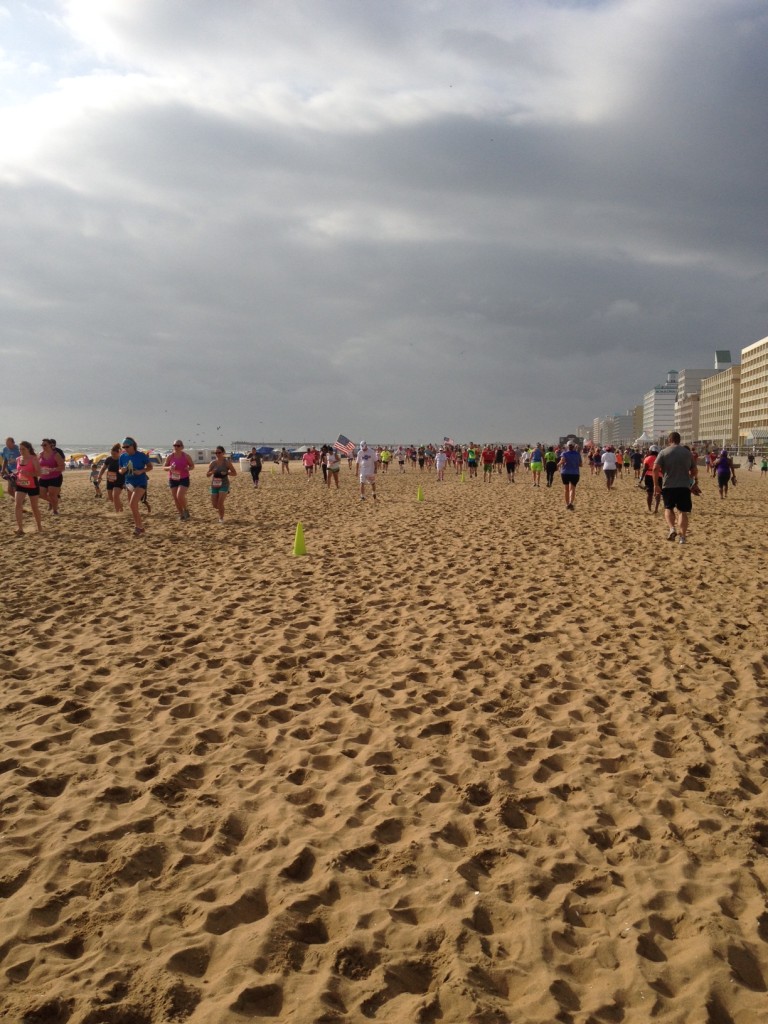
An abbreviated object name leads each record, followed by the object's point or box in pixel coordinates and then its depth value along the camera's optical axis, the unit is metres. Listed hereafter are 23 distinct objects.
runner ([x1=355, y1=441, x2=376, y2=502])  20.48
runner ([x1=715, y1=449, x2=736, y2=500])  20.42
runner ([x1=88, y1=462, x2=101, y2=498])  22.80
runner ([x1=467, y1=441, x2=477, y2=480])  34.53
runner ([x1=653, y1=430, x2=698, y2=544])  11.73
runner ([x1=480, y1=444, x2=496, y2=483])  32.11
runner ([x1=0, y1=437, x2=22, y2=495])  18.52
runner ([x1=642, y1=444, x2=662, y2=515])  16.78
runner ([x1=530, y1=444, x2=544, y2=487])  27.02
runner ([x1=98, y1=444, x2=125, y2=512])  16.22
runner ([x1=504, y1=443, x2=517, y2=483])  29.47
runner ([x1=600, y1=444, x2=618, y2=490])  23.92
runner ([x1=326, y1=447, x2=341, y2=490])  25.40
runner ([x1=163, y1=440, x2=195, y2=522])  14.23
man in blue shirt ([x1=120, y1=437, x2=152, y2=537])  13.43
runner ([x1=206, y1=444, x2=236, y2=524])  14.35
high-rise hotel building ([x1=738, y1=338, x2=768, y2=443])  126.94
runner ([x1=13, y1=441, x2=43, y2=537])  12.94
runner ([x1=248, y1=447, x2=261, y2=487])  26.95
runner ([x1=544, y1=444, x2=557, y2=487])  25.79
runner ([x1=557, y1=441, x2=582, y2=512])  16.55
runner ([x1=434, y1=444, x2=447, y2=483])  33.44
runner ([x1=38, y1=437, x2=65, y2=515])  14.43
